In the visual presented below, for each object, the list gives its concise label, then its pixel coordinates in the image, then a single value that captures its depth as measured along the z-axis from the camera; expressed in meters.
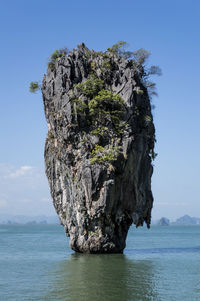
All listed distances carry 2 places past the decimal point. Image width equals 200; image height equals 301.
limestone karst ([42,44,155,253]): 30.66
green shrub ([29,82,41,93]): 36.34
